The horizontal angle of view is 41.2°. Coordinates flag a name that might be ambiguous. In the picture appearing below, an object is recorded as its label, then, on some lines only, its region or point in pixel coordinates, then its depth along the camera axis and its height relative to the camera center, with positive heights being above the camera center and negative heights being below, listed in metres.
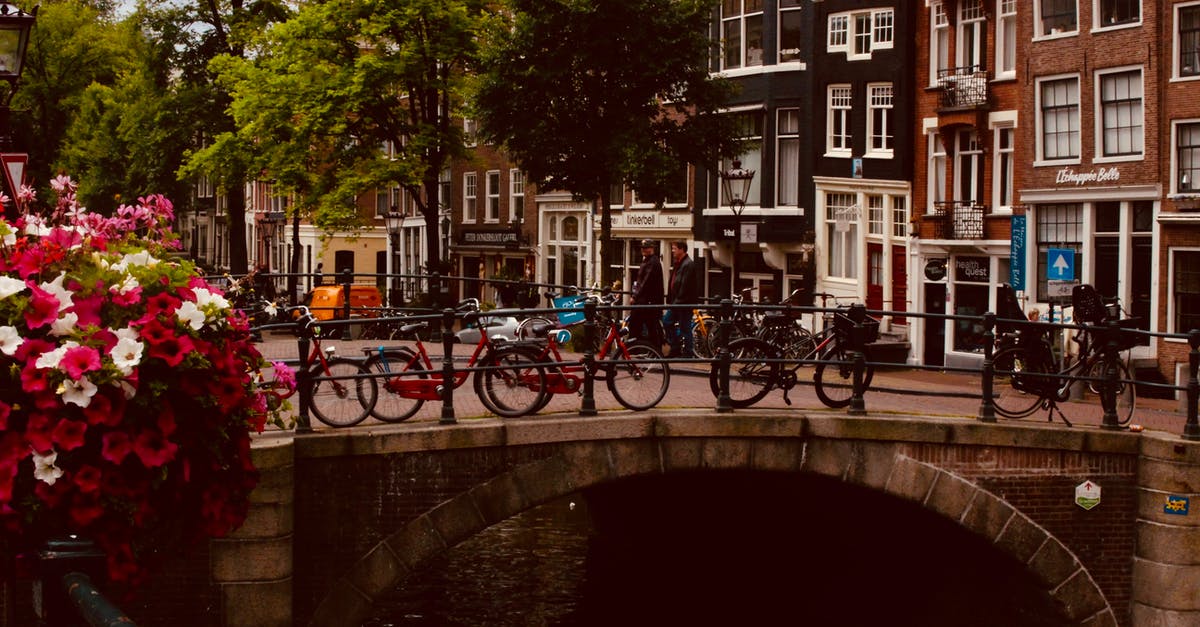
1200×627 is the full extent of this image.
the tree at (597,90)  26.14 +3.51
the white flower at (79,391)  4.58 -0.27
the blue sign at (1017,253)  27.83 +0.82
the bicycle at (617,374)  12.88 -0.61
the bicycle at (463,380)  12.34 -0.66
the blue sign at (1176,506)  13.10 -1.69
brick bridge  11.61 -1.43
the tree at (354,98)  33.09 +4.26
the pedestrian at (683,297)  17.14 +0.03
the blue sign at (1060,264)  21.03 +0.48
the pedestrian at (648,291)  16.69 +0.09
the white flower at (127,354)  4.64 -0.16
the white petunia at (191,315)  4.95 -0.05
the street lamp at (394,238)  31.67 +1.91
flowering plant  4.59 -0.30
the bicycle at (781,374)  13.54 -0.64
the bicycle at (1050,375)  13.66 -0.66
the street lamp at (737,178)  25.83 +2.01
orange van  26.55 +0.00
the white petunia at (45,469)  4.55 -0.49
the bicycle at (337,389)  11.91 -0.68
